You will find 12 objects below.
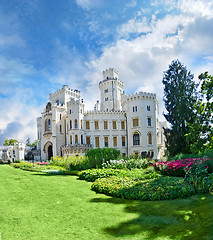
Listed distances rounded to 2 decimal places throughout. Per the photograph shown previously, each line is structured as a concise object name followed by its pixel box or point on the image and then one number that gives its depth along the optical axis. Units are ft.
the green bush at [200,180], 29.91
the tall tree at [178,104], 84.38
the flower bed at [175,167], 44.52
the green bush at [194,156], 51.31
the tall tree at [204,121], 43.50
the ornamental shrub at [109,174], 41.83
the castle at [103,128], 124.67
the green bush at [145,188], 29.58
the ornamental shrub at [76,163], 69.39
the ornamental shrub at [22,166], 69.69
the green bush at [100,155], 68.43
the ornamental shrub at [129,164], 56.85
